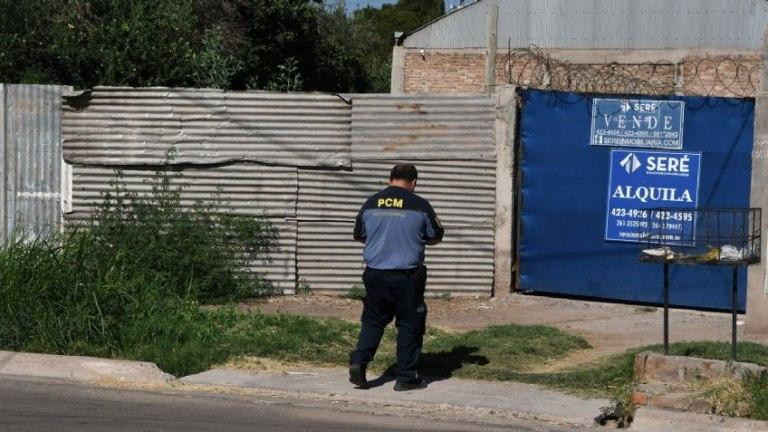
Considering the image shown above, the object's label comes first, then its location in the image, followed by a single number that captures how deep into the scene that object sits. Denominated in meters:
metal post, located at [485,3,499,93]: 14.53
